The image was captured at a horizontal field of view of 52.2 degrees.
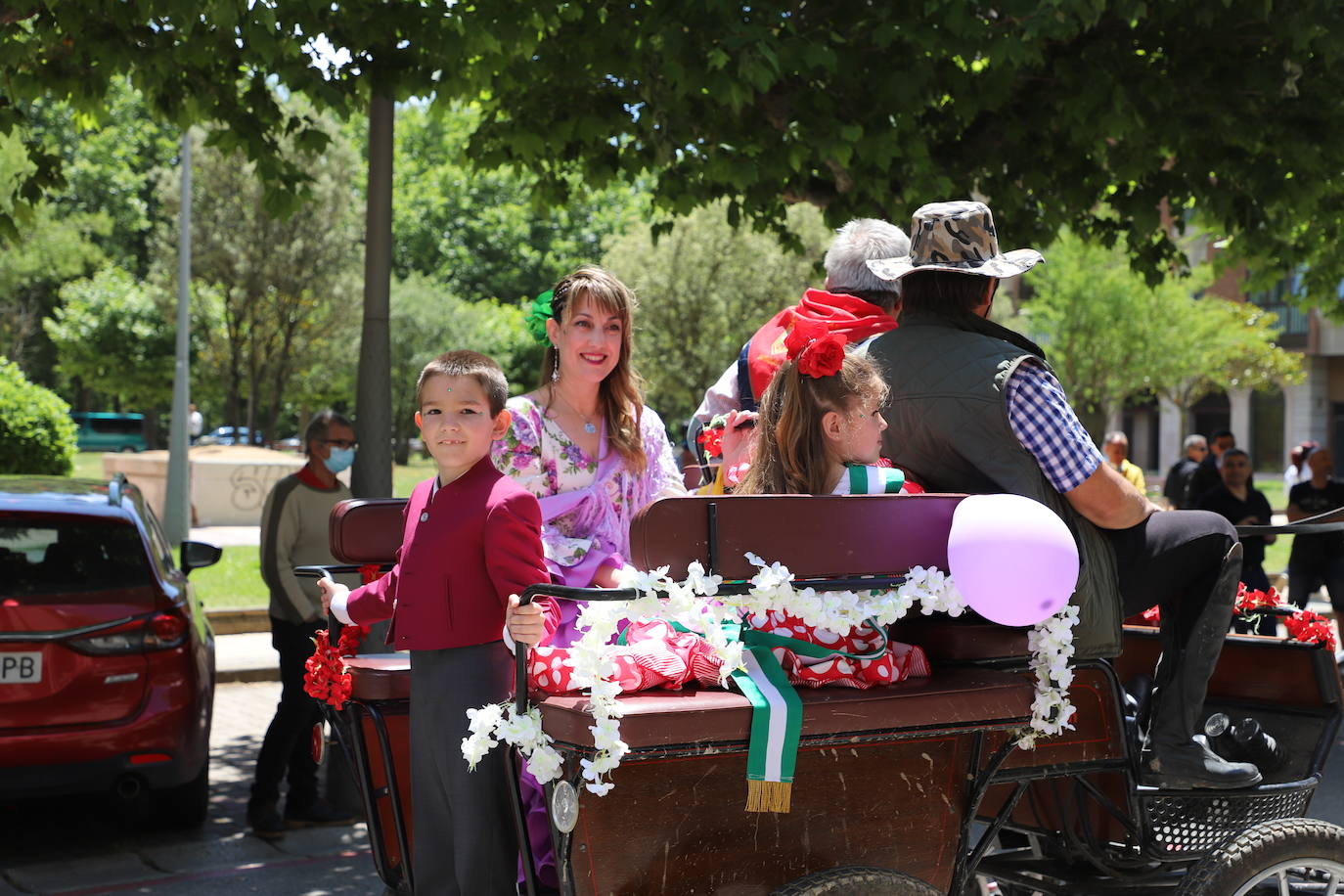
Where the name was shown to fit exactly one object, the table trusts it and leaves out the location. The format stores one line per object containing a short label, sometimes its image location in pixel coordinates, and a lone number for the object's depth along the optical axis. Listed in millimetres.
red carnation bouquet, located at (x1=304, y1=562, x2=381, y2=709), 3510
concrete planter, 20766
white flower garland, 2637
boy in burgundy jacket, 3115
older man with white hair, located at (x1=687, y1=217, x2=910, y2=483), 4082
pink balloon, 2939
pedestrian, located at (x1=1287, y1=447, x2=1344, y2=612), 10453
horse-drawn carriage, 2754
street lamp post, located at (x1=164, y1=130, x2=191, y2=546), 16688
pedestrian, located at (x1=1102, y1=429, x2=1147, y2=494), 12648
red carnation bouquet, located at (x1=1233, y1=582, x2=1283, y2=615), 4270
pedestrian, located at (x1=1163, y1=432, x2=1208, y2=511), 13742
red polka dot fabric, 2855
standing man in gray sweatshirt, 6195
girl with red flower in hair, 3166
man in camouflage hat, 3398
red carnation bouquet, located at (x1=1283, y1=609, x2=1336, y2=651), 4109
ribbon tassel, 2744
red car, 5551
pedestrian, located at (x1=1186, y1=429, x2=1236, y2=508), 12312
